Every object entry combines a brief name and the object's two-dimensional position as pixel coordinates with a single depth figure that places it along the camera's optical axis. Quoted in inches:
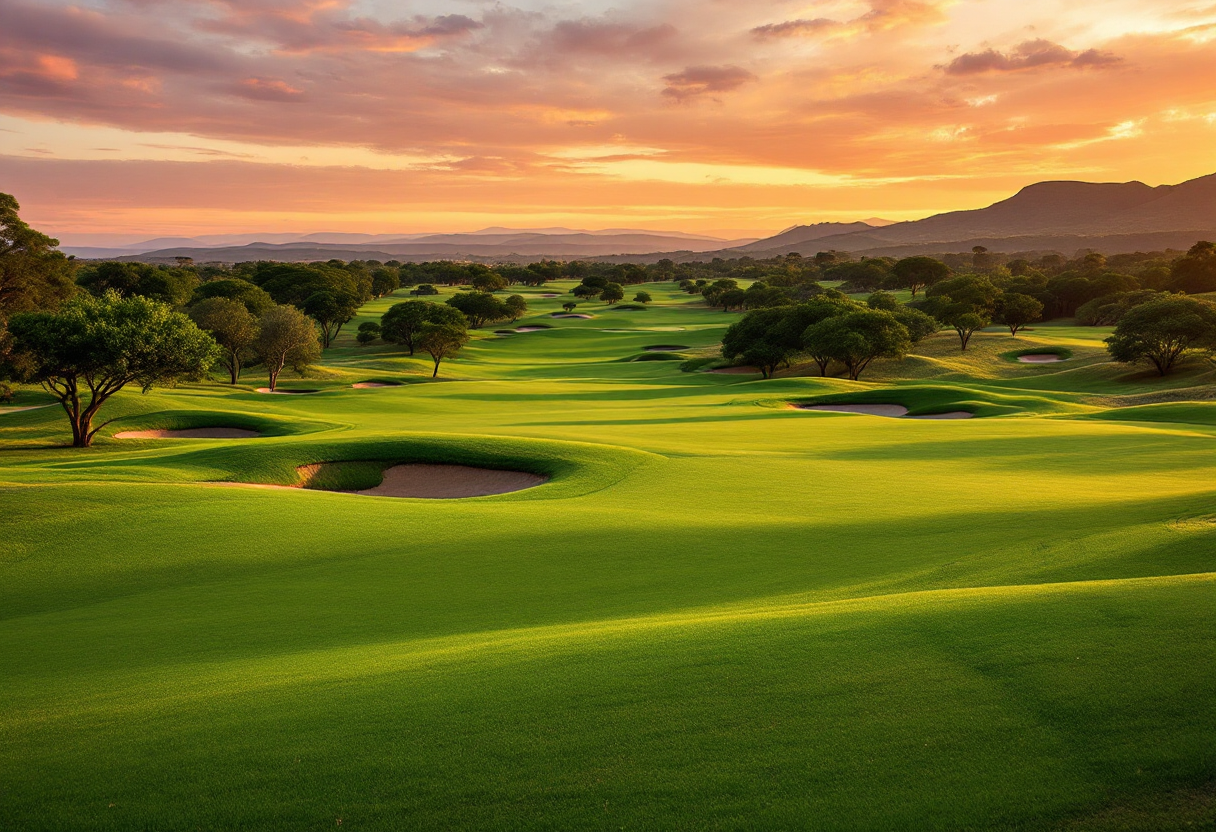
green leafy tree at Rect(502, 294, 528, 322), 5024.6
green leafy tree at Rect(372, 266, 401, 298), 6402.6
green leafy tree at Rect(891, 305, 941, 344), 3378.4
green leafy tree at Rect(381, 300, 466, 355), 3348.9
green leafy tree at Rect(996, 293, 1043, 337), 3415.4
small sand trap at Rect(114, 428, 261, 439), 1461.6
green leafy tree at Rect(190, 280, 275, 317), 3331.7
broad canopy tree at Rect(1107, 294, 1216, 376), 2287.2
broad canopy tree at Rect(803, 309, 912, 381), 2603.3
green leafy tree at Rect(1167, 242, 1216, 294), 4160.9
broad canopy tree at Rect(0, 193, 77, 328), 2269.9
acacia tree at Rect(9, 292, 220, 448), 1247.5
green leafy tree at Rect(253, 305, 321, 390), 2484.0
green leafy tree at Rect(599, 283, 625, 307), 6279.5
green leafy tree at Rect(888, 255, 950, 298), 5536.4
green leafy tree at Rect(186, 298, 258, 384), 2476.6
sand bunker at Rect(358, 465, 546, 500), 1011.3
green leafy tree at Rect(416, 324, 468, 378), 2942.9
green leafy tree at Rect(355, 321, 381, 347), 3944.4
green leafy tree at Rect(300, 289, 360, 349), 3786.9
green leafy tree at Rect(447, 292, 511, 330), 4722.0
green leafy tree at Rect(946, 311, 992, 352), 3122.5
